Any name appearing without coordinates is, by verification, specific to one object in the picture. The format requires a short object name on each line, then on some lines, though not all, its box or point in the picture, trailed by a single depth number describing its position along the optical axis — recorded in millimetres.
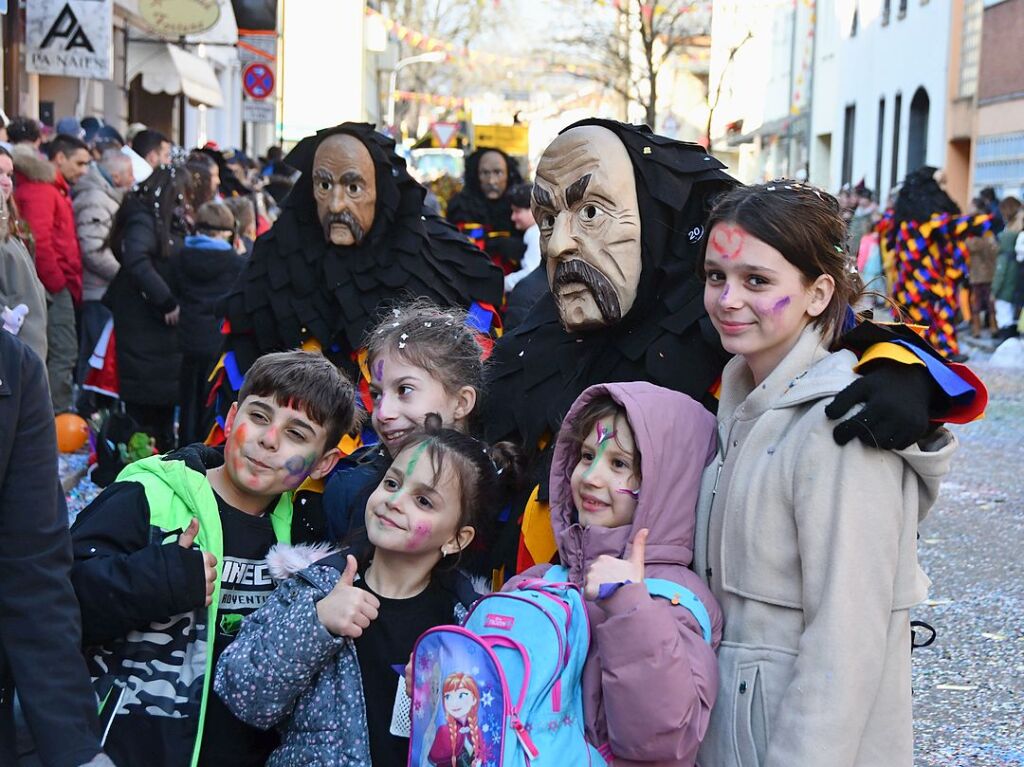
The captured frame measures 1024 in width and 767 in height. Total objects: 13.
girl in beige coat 2412
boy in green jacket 2840
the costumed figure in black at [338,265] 4453
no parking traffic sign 20812
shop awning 19484
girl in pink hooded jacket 2434
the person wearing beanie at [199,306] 8164
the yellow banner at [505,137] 29469
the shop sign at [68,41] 12469
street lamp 48469
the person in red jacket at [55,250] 8617
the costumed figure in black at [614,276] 3139
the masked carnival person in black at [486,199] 10633
